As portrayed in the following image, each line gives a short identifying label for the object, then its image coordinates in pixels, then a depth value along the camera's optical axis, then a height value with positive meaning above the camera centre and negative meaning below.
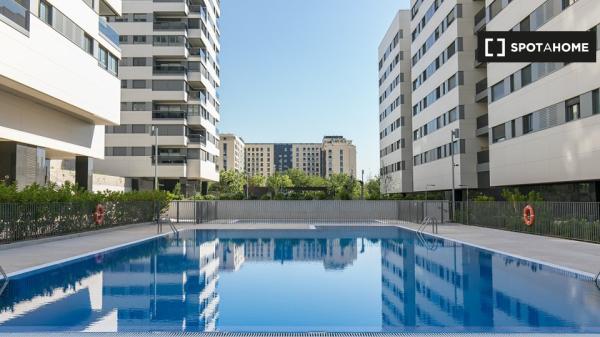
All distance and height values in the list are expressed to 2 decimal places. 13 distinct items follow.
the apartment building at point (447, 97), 42.97 +9.19
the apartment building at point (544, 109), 25.00 +4.93
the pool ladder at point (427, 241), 20.80 -2.54
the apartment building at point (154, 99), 58.25 +11.33
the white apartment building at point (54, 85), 23.61 +6.07
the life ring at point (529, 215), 24.98 -1.41
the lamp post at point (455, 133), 36.88 +4.37
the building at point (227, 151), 193.00 +16.13
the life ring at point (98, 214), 26.42 -1.29
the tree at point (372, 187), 94.82 +0.53
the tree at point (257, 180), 150.19 +3.24
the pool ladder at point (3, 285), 10.70 -2.20
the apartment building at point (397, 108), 64.69 +11.69
